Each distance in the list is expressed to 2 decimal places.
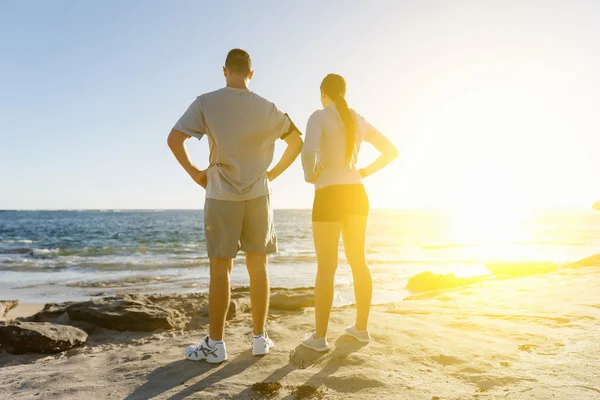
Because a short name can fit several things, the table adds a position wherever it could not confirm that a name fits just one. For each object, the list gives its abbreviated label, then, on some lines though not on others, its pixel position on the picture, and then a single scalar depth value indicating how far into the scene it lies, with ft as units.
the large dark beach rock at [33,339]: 13.03
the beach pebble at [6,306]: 22.37
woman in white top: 11.03
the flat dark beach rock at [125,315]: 16.34
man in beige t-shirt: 10.42
